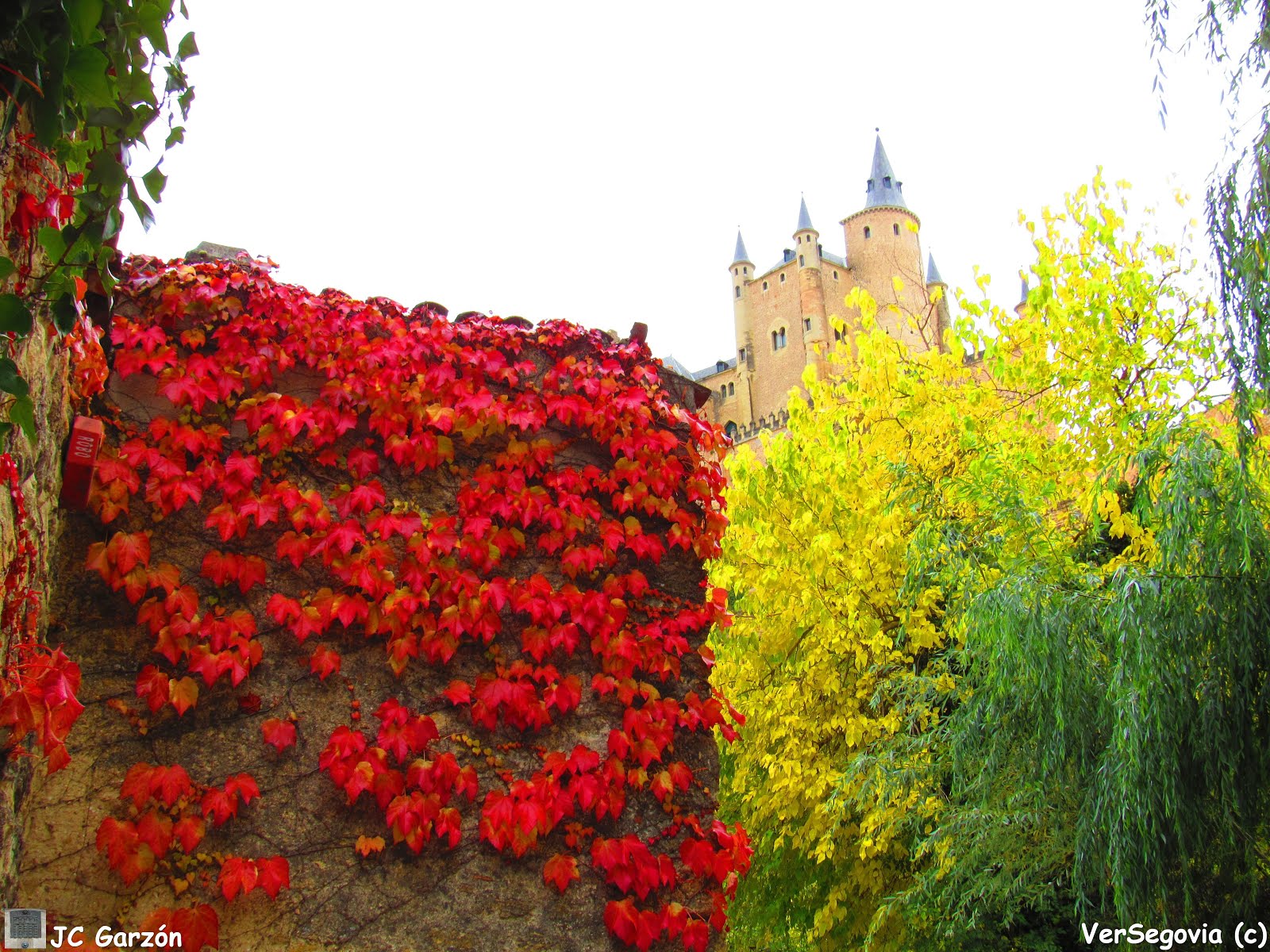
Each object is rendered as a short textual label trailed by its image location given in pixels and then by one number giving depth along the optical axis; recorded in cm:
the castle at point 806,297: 5772
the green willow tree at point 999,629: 503
